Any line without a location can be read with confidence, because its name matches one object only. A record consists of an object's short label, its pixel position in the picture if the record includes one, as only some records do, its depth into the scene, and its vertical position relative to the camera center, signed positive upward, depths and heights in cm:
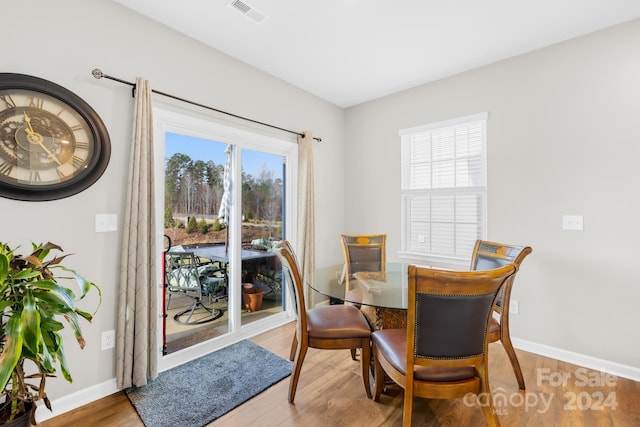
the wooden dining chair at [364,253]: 310 -38
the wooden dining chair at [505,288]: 212 -50
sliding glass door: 261 -11
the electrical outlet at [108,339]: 210 -89
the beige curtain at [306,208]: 346 +11
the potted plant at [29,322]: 113 -43
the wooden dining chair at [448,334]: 134 -56
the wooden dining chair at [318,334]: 200 -80
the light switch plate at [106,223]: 208 -5
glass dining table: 196 -55
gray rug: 190 -127
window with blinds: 318 +35
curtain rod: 204 +100
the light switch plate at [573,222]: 255 -3
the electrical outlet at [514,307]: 288 -87
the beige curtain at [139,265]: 210 -35
